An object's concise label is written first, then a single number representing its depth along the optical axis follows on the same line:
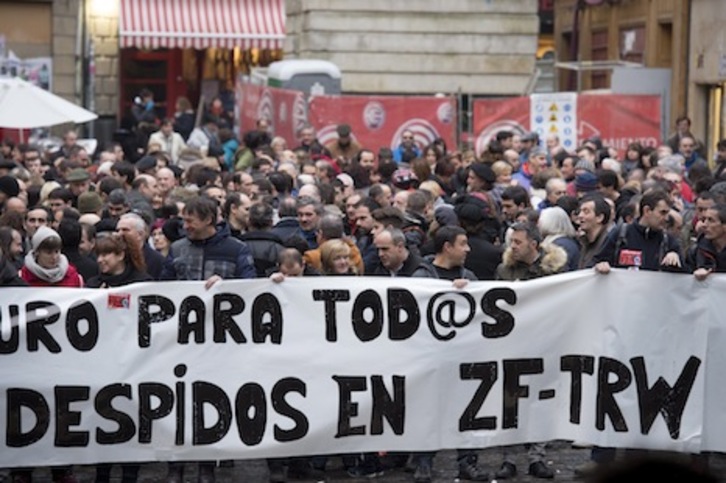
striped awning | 37.03
